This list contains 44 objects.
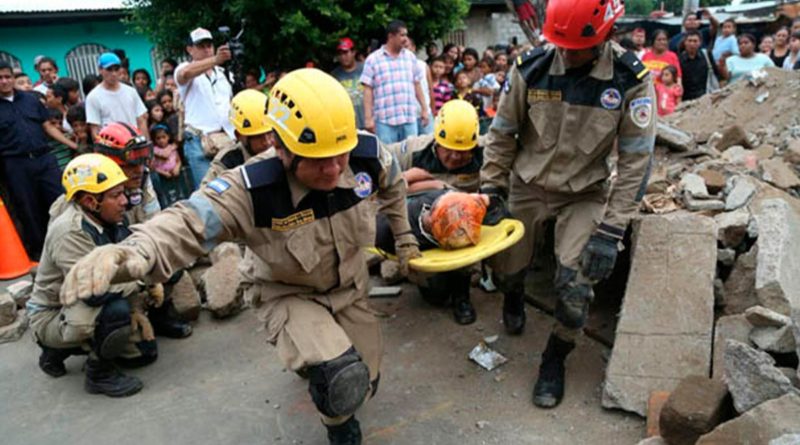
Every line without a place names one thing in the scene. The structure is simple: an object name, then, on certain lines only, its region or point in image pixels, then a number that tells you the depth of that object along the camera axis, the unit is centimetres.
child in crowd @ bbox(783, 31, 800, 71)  898
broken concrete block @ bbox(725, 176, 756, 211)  424
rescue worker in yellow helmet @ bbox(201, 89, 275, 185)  432
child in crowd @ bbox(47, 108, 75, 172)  648
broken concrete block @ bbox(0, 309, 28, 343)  472
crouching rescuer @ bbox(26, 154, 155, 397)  378
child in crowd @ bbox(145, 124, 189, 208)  661
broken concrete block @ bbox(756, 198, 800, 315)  329
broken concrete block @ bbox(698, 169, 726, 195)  456
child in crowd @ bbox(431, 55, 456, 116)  836
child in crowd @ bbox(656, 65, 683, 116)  848
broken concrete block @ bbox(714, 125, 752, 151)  595
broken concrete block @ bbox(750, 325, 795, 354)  294
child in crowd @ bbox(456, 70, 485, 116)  858
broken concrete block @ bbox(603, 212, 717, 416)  327
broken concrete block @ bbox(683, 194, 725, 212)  428
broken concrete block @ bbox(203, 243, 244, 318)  474
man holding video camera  611
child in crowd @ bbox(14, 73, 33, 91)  747
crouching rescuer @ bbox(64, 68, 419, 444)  246
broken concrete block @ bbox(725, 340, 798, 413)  259
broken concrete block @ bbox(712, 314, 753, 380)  322
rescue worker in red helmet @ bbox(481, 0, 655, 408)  319
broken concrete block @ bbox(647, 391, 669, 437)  299
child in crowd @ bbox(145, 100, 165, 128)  723
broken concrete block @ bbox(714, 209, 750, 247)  398
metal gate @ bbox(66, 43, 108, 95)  1392
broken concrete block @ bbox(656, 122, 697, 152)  548
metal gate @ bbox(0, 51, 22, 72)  1296
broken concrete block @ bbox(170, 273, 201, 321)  467
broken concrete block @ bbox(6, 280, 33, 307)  514
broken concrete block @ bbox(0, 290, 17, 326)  479
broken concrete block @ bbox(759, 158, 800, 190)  490
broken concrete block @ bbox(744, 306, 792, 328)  304
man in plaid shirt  662
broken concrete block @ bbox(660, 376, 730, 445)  267
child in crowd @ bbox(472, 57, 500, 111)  876
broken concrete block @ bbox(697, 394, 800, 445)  232
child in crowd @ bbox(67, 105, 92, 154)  663
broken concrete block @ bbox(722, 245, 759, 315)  369
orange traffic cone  607
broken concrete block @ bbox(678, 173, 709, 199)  443
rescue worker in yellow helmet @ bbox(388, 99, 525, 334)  416
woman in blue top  897
